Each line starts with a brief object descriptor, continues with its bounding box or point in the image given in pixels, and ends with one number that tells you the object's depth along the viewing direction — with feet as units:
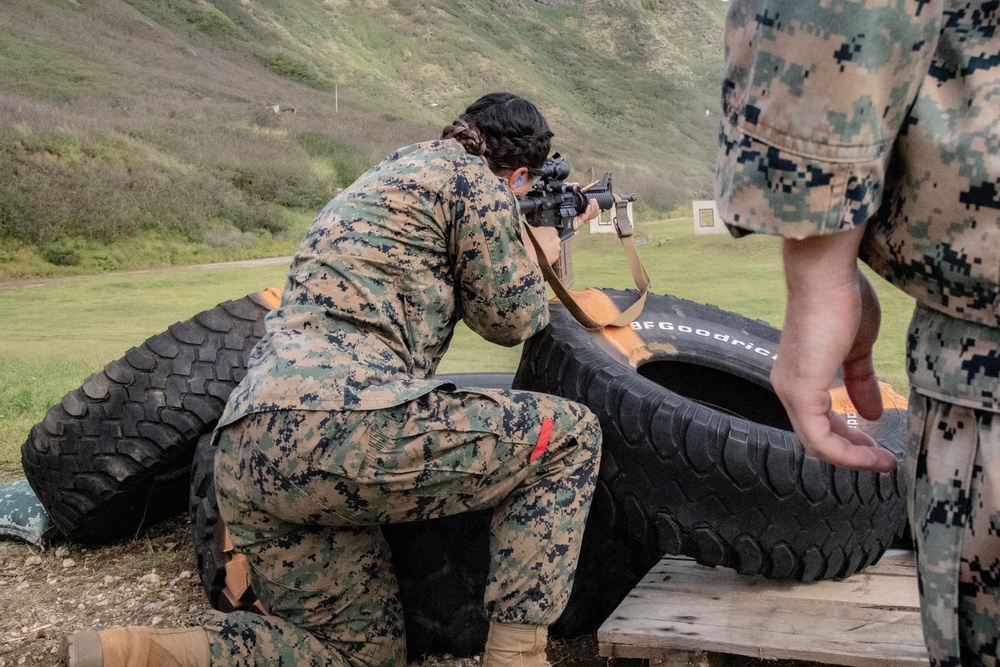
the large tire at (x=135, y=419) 8.46
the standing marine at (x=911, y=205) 2.75
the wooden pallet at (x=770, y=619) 5.45
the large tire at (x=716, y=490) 6.03
